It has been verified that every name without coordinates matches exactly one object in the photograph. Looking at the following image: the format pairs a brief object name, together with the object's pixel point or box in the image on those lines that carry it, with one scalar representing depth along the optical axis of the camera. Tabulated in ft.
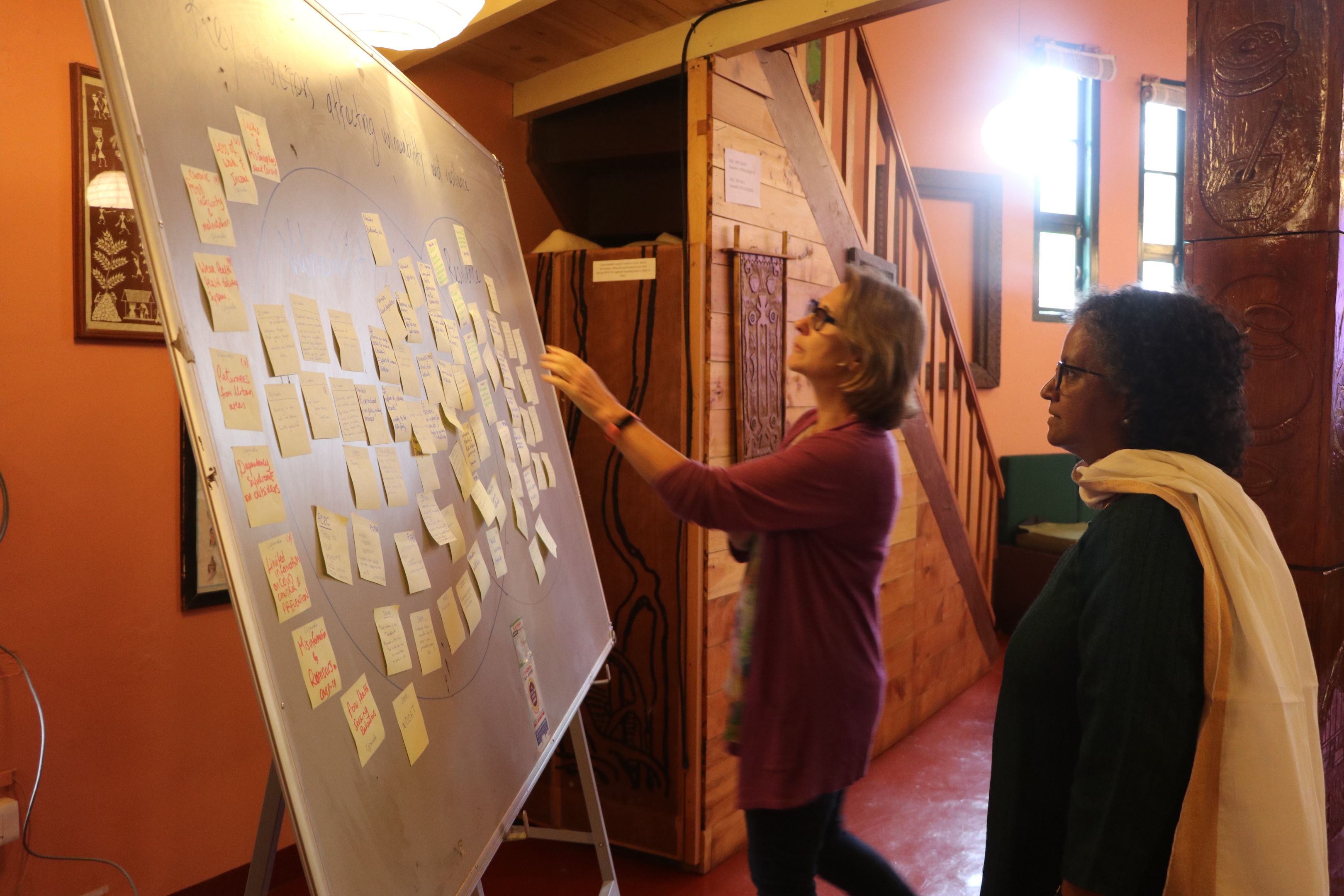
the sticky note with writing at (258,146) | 3.38
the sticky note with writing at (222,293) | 2.99
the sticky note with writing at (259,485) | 2.93
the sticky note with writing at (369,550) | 3.54
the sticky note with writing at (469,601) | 4.31
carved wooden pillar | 5.84
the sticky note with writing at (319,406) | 3.38
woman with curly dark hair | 3.49
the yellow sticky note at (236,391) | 2.94
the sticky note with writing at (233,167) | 3.21
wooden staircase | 10.52
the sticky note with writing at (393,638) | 3.56
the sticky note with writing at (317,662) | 3.02
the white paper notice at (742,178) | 9.03
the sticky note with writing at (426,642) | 3.80
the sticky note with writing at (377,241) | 4.19
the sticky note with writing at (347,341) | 3.71
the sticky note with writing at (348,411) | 3.59
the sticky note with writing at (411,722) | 3.53
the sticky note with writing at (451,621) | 4.08
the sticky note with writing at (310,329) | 3.44
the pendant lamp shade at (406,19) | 5.73
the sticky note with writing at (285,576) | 2.97
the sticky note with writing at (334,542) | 3.30
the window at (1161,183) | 20.92
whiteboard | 2.84
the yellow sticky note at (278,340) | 3.22
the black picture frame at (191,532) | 7.50
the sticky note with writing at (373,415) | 3.78
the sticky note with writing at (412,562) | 3.84
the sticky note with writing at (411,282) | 4.49
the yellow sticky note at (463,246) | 5.45
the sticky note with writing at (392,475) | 3.82
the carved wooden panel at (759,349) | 9.07
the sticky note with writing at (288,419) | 3.17
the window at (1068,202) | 19.85
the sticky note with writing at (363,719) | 3.21
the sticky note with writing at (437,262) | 4.93
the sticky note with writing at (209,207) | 3.03
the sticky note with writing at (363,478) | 3.59
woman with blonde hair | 4.94
